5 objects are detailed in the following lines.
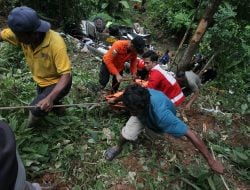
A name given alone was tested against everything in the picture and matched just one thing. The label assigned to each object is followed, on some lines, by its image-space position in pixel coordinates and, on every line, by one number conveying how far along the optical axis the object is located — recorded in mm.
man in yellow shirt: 2098
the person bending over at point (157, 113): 2225
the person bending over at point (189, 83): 3430
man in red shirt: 3020
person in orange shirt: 3293
